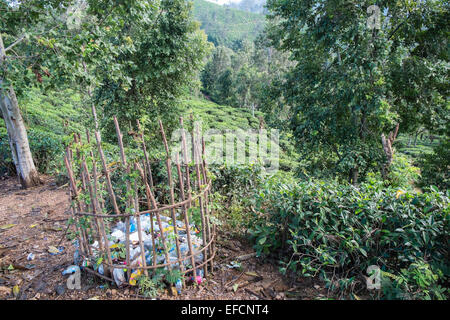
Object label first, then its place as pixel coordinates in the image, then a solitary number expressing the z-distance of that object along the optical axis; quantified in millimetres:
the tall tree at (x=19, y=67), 3601
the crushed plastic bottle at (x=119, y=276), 2471
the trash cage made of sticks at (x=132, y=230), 2307
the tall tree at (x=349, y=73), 4820
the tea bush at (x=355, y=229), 2303
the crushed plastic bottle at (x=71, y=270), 2610
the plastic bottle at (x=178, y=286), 2457
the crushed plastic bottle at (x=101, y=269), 2574
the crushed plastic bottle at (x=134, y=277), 2412
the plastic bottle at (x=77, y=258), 2746
